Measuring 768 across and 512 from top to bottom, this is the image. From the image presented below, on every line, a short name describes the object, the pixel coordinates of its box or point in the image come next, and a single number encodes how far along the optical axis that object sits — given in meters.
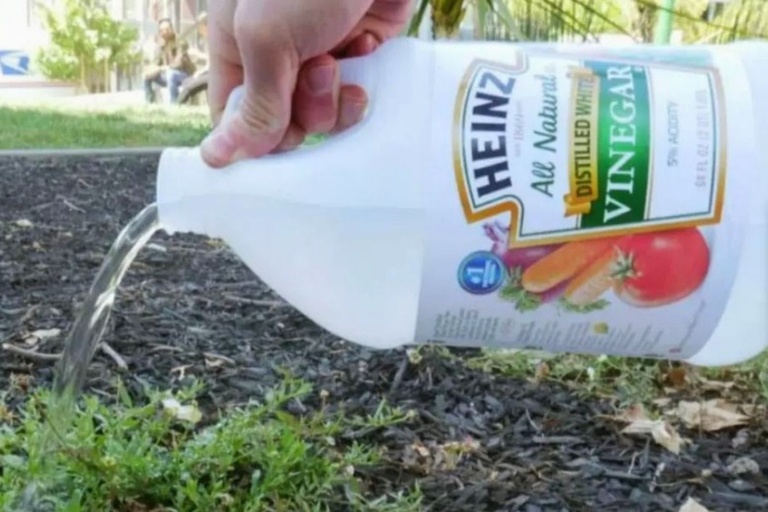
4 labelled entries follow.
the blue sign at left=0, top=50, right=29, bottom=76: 8.61
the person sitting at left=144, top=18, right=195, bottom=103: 6.84
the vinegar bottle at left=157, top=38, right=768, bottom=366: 0.71
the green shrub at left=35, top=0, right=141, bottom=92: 8.17
